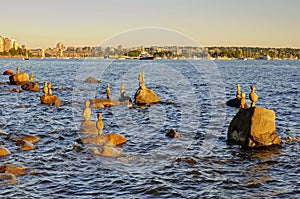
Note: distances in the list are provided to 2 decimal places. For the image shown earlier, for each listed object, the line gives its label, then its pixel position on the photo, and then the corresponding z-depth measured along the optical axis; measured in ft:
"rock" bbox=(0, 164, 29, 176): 59.48
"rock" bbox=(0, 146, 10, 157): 69.21
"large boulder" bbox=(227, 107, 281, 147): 78.43
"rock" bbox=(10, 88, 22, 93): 180.54
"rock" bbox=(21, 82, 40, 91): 189.76
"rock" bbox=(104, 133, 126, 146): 79.75
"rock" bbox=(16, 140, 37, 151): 74.13
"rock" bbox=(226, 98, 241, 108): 141.59
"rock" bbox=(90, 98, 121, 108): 138.40
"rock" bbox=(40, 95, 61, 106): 142.81
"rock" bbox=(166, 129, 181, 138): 89.48
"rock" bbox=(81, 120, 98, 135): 89.88
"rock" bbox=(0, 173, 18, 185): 55.32
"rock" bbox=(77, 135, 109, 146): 77.56
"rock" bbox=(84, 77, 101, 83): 272.51
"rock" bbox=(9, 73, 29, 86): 218.69
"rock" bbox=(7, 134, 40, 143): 81.46
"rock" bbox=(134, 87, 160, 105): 146.41
